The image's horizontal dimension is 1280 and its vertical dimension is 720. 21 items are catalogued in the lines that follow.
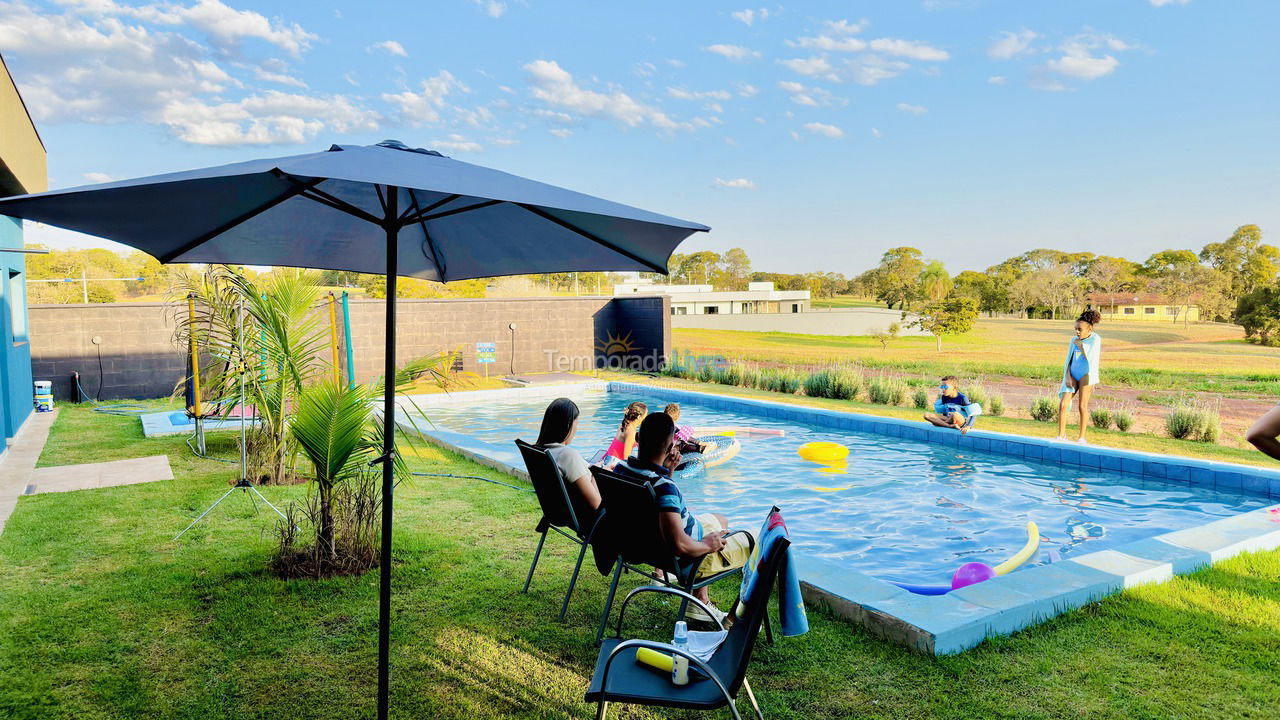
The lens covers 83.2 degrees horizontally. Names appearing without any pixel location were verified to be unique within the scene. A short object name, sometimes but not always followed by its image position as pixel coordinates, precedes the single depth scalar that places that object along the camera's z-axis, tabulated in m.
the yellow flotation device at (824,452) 8.54
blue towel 2.79
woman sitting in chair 3.62
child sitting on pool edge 9.05
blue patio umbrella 2.10
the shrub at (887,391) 12.77
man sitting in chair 3.05
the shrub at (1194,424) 8.84
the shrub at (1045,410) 10.63
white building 56.09
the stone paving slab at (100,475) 6.41
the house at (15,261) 7.54
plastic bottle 2.32
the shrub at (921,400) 12.14
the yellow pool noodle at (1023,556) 4.71
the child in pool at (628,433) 5.45
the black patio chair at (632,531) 3.12
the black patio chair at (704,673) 2.23
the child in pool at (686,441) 7.12
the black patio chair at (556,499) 3.63
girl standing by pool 8.30
